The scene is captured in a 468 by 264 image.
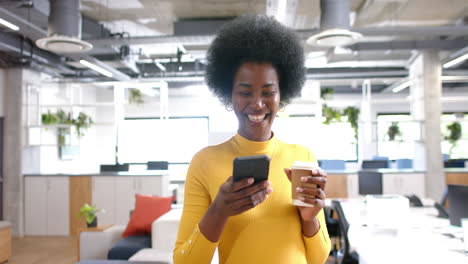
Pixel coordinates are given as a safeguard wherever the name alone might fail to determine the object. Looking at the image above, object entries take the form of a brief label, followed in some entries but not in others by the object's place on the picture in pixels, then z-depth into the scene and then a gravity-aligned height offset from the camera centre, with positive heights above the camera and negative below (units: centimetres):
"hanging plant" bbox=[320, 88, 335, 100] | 1045 +125
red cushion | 497 -92
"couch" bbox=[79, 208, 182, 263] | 420 -116
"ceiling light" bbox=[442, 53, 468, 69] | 776 +163
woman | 98 -14
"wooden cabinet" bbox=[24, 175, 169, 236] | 755 -106
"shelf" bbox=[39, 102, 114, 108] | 845 +81
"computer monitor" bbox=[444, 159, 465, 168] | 959 -65
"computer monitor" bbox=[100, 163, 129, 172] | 834 -53
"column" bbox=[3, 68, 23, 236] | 780 -12
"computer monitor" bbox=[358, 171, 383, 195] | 601 -69
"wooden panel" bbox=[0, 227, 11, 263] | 566 -147
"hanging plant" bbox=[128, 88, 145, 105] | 979 +114
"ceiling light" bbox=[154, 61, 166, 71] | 1024 +199
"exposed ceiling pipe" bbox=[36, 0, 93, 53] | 517 +154
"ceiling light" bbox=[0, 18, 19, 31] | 482 +151
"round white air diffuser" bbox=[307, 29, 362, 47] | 482 +130
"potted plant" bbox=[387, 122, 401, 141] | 907 +17
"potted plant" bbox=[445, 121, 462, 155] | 1155 +13
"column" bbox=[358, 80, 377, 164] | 1348 -29
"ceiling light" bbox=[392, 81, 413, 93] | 1024 +147
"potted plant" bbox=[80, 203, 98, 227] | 536 -100
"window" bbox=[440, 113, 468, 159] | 1309 -31
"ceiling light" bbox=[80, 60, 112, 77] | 703 +143
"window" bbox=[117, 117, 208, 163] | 1359 +7
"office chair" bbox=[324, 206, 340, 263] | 536 -124
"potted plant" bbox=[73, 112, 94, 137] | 873 +43
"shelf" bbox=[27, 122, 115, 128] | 812 +35
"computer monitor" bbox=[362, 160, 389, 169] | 880 -57
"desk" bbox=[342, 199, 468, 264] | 232 -73
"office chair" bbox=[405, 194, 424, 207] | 472 -77
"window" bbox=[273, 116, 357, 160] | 936 +6
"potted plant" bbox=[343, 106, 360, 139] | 1059 +68
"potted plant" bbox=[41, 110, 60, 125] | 907 +56
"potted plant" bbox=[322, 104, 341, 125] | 978 +55
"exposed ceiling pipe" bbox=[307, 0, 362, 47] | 509 +159
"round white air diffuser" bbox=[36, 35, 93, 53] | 499 +131
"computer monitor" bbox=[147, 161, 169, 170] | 873 -53
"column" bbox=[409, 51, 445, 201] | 809 +35
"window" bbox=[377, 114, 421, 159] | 1352 -27
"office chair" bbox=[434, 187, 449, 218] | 396 -75
